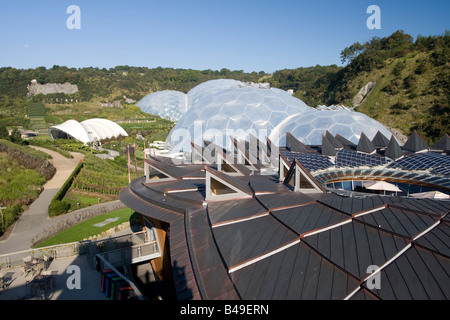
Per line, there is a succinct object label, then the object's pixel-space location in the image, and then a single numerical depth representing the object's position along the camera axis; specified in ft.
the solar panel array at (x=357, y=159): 62.69
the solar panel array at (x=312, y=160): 60.46
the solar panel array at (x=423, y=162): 57.52
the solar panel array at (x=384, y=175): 52.19
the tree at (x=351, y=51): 245.45
